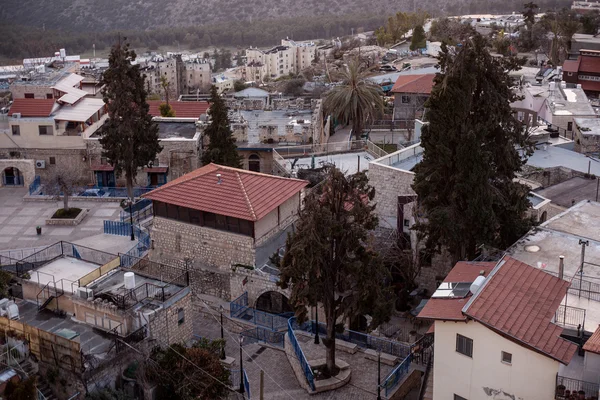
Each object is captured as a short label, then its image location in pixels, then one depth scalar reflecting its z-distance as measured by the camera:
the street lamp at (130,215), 42.08
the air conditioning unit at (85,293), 29.30
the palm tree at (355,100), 58.72
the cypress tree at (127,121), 45.81
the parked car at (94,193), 50.06
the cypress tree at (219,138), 47.09
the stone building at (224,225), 35.22
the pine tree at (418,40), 113.00
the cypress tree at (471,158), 30.38
